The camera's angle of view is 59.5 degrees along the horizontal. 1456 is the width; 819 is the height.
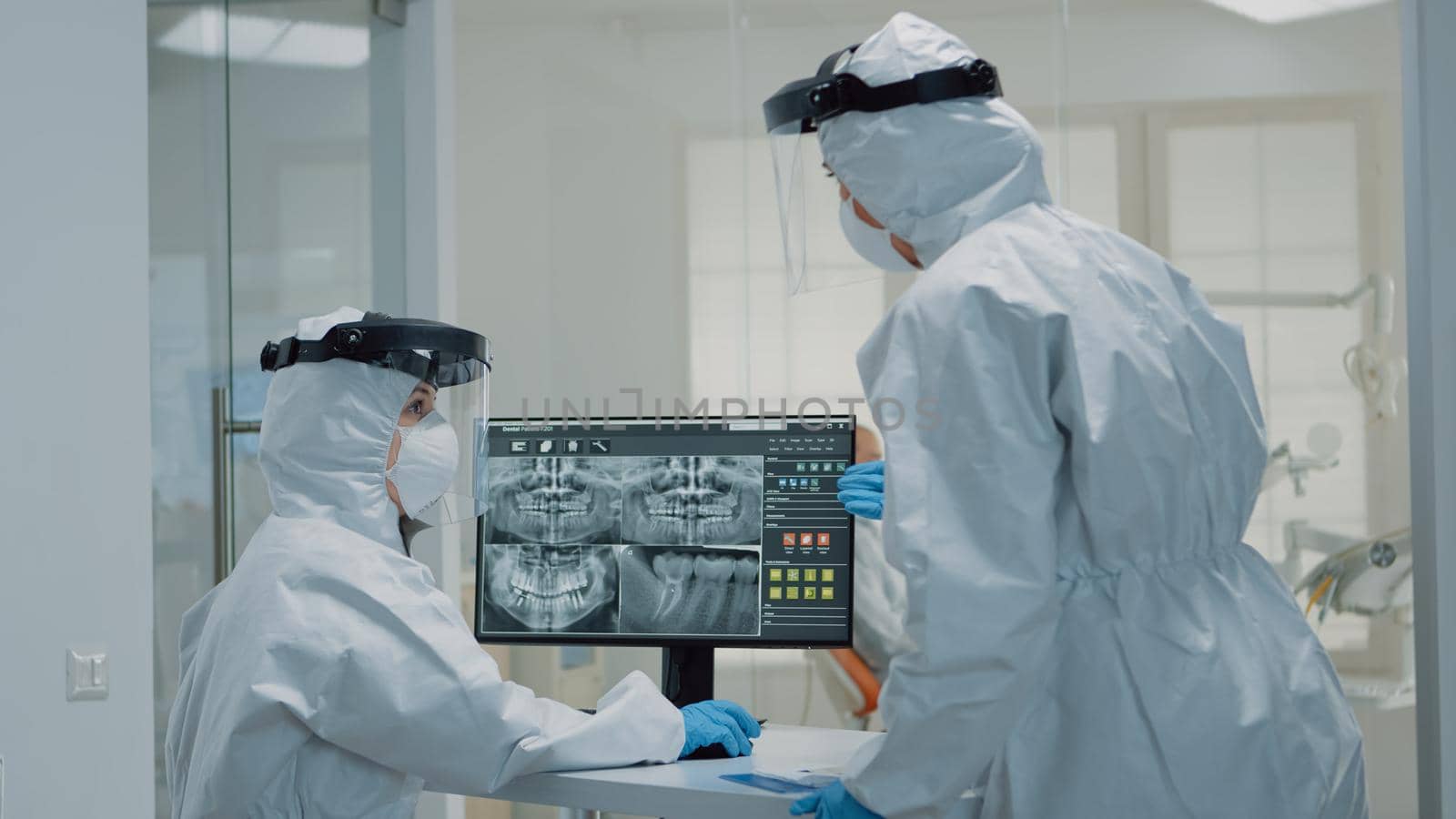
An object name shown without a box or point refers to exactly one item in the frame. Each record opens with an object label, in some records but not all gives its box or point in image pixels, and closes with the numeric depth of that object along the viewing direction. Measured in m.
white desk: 1.61
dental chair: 3.16
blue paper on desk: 1.61
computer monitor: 2.00
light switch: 2.19
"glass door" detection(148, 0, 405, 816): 2.55
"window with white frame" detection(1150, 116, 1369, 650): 2.70
